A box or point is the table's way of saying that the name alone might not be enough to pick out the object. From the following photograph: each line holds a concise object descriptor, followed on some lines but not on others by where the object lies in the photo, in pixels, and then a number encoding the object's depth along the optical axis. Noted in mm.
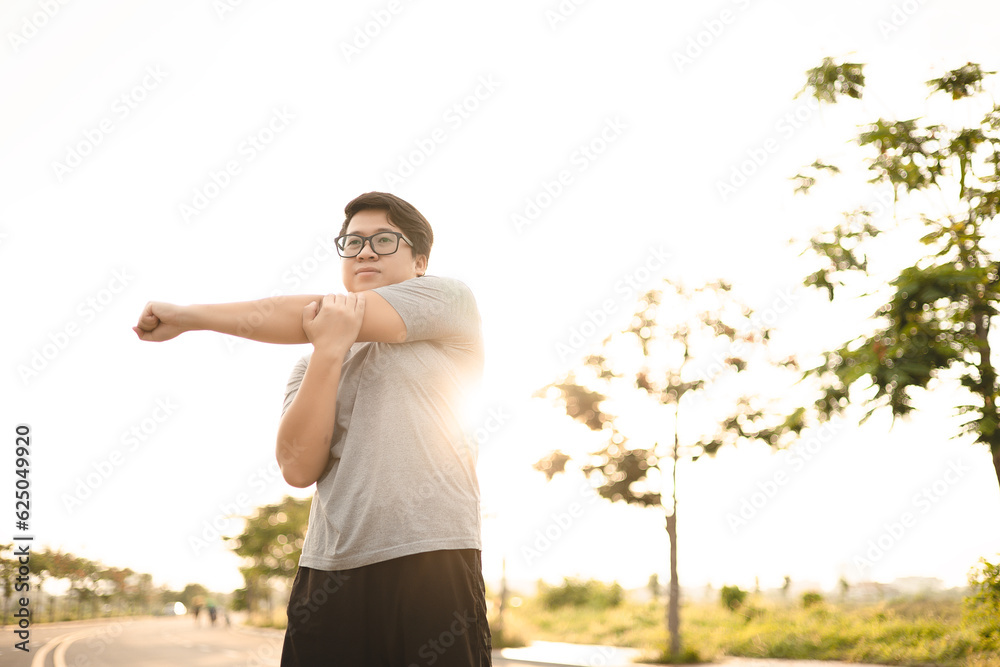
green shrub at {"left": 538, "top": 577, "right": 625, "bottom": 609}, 24297
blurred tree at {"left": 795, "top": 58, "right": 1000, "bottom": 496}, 6246
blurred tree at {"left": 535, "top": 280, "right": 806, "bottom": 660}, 13631
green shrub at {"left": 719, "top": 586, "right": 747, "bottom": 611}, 17984
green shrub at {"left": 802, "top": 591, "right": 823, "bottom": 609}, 16270
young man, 1489
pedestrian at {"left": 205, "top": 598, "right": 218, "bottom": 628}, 33875
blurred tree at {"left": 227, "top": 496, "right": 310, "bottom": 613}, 36250
